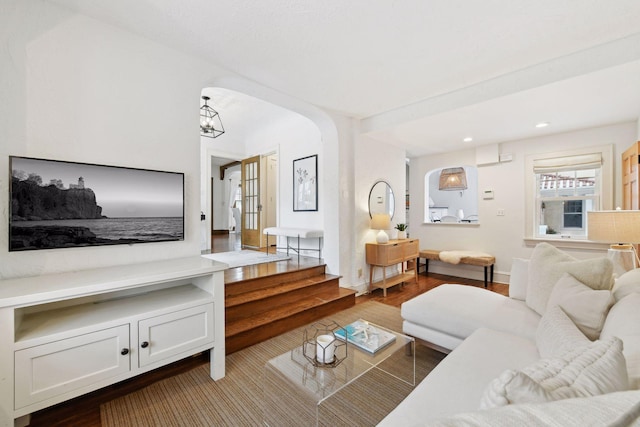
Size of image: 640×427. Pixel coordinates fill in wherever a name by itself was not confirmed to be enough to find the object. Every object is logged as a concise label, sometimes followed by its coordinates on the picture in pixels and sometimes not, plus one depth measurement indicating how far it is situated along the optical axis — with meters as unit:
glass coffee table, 1.59
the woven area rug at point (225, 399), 1.68
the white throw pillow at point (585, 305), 1.46
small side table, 4.05
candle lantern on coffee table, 1.72
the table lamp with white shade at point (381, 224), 4.19
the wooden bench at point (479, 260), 4.50
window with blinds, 3.99
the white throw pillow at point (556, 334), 1.18
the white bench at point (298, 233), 4.21
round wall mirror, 4.40
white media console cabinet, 1.40
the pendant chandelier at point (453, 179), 6.26
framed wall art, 4.75
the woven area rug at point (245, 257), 4.09
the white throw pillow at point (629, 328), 0.86
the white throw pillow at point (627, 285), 1.51
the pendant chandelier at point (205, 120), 3.90
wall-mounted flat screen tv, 1.74
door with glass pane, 5.91
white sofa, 0.52
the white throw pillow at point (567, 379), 0.64
